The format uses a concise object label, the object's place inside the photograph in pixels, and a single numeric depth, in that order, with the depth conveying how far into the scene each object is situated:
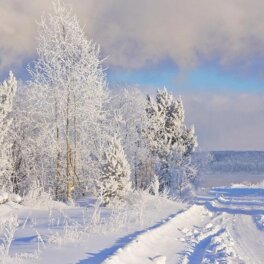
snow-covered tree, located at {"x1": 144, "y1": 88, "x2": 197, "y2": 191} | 48.22
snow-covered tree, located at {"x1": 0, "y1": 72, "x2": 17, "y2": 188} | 32.91
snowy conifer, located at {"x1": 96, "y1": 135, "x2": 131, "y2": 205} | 21.53
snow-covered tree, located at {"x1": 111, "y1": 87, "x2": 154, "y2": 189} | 41.81
